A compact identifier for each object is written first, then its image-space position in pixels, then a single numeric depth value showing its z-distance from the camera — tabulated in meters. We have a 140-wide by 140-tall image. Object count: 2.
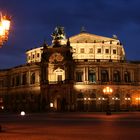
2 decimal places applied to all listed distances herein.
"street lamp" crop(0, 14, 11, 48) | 26.95
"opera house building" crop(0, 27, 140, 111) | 98.94
